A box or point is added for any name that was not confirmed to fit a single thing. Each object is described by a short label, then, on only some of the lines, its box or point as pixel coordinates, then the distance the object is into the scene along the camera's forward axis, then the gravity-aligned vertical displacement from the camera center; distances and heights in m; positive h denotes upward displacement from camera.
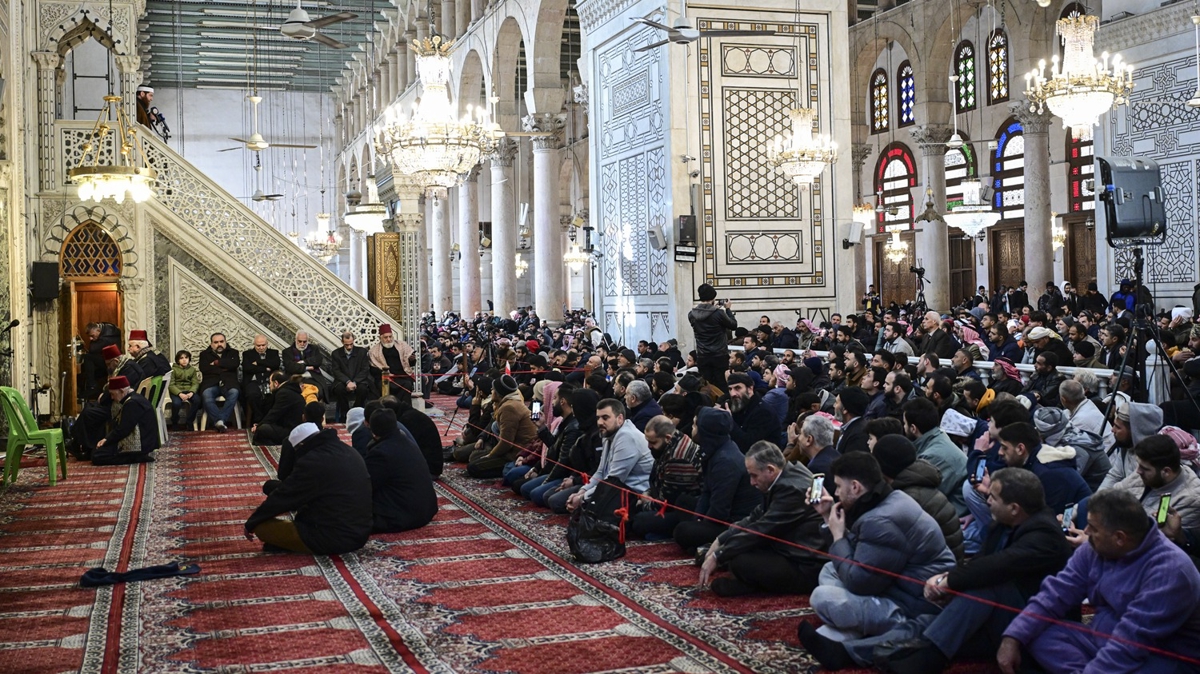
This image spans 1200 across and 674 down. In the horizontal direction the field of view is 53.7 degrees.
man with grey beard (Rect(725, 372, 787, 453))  6.05 -0.46
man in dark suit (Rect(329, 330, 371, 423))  10.34 -0.33
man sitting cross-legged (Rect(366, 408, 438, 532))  5.49 -0.67
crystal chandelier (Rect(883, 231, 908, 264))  21.11 +1.29
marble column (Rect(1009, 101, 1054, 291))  16.56 +1.74
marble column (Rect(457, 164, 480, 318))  20.62 +1.85
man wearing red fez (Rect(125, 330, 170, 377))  8.98 -0.14
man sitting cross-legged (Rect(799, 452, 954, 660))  3.41 -0.70
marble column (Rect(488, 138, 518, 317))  18.41 +1.38
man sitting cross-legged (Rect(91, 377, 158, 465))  7.97 -0.62
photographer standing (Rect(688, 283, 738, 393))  8.17 -0.06
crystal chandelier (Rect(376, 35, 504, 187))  10.06 +1.71
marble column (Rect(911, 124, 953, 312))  18.56 +1.45
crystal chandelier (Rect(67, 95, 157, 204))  8.53 +1.19
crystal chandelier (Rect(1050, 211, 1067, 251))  18.36 +1.24
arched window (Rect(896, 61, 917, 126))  21.34 +4.12
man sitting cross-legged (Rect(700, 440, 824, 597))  4.09 -0.76
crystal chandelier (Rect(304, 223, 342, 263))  26.36 +2.07
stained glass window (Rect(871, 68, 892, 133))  22.06 +4.10
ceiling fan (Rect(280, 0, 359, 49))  10.02 +2.68
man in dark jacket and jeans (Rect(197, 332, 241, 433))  10.10 -0.35
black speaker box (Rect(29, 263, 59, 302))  9.63 +0.51
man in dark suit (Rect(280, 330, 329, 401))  10.51 -0.18
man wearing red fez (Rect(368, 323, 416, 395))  10.47 -0.24
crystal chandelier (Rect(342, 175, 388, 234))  14.00 +1.40
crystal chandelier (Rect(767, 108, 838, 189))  10.76 +1.56
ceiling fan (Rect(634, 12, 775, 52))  8.91 +2.26
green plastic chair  6.89 -0.55
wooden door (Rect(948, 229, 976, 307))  20.55 +0.90
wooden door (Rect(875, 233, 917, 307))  21.73 +0.82
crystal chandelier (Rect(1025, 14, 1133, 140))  8.99 +1.78
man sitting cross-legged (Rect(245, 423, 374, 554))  4.93 -0.70
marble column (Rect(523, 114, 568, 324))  16.97 +1.39
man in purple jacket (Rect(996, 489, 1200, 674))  2.75 -0.68
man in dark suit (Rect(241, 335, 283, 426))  10.20 -0.30
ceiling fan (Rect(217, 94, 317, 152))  19.56 +3.23
